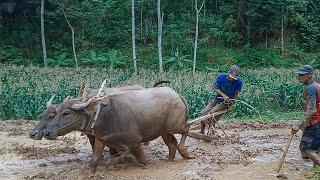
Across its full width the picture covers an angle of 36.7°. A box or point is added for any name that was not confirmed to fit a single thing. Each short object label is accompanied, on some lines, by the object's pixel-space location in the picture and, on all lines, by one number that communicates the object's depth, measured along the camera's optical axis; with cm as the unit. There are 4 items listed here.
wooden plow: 934
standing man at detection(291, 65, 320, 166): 778
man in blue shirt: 1036
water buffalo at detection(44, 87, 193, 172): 792
